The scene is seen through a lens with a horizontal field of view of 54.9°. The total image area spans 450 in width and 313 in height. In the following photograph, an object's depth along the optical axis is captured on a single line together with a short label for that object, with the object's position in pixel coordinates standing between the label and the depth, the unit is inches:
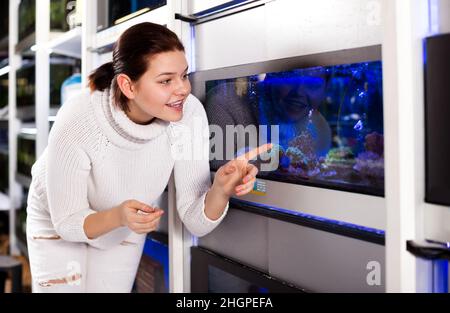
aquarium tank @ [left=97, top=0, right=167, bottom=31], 40.7
